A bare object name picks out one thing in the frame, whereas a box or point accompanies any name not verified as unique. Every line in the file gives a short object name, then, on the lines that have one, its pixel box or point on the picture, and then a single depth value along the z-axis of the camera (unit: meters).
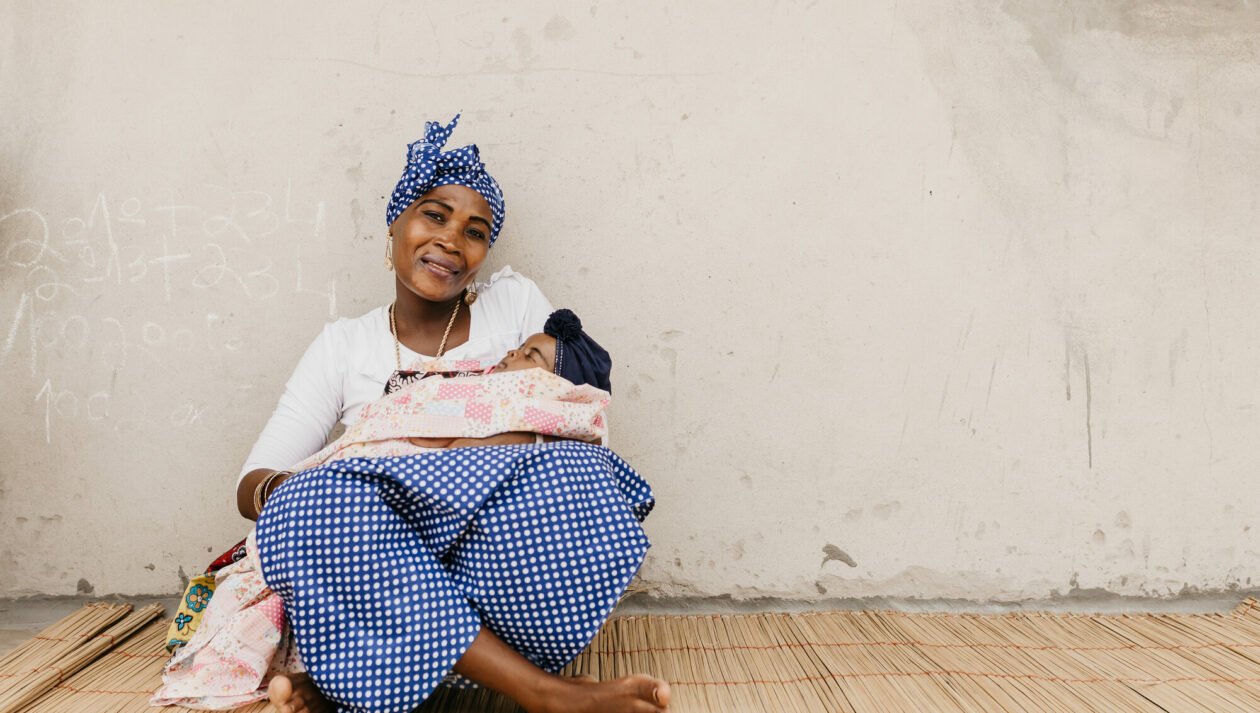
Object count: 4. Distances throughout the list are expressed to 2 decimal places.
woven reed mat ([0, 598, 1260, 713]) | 1.88
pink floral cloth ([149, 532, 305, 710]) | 1.76
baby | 1.76
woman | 2.15
